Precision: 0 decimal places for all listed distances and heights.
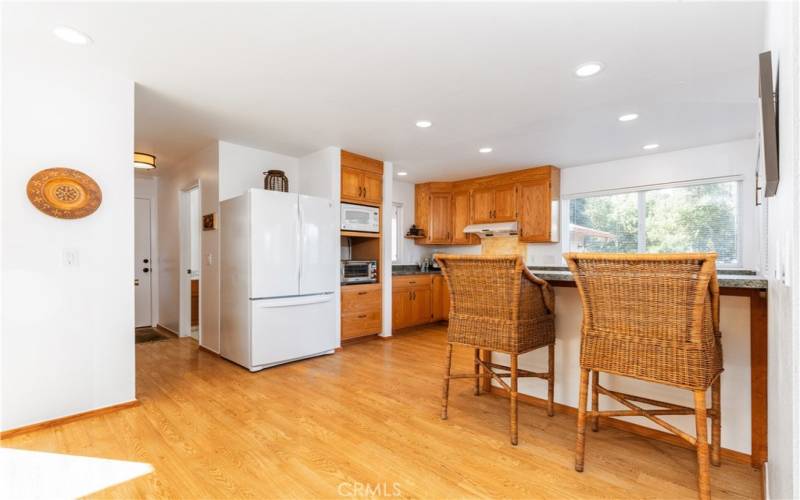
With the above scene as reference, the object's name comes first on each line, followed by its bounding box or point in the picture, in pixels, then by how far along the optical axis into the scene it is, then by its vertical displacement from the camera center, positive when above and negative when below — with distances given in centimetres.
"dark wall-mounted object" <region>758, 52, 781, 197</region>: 104 +37
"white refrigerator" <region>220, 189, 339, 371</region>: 339 -27
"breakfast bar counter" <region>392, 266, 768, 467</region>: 166 -44
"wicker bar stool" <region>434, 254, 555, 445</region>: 202 -34
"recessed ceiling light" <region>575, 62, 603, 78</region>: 234 +117
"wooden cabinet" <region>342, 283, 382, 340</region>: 430 -73
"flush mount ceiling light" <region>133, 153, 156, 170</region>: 355 +88
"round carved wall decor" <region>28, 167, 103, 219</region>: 222 +36
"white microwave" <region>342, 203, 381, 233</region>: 432 +39
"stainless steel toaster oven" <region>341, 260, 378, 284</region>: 439 -26
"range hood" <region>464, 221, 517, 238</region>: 526 +30
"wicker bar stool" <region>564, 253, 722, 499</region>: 146 -33
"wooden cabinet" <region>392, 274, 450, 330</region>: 505 -74
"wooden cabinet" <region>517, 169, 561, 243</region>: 492 +55
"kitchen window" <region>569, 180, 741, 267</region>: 400 +34
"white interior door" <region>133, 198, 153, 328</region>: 540 -19
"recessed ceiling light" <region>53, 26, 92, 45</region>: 199 +119
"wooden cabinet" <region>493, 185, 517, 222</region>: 526 +67
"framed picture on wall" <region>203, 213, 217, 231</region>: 403 +32
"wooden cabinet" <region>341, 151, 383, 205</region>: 434 +87
